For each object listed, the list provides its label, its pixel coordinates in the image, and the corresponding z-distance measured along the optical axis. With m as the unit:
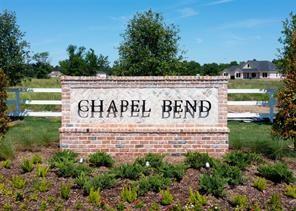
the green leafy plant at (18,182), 7.10
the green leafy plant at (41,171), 7.57
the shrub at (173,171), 7.44
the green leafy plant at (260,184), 7.16
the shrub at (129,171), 7.46
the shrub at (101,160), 8.22
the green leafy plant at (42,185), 7.00
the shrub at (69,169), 7.57
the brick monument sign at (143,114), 9.34
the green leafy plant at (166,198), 6.58
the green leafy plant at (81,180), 7.07
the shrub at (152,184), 6.94
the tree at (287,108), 8.99
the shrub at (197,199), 6.54
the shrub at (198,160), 8.05
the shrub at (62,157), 8.02
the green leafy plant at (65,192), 6.78
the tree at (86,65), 61.38
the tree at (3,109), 9.69
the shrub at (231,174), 7.26
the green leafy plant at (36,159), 8.28
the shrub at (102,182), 6.97
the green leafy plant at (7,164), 8.08
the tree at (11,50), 17.41
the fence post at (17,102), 17.20
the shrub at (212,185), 6.82
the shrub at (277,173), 7.44
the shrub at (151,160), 7.99
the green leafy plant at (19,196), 6.75
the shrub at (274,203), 6.52
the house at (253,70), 105.25
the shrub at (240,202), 6.54
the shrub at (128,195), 6.66
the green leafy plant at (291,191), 6.94
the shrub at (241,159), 8.06
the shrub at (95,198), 6.58
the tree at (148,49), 18.09
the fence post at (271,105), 16.70
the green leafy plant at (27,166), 7.79
